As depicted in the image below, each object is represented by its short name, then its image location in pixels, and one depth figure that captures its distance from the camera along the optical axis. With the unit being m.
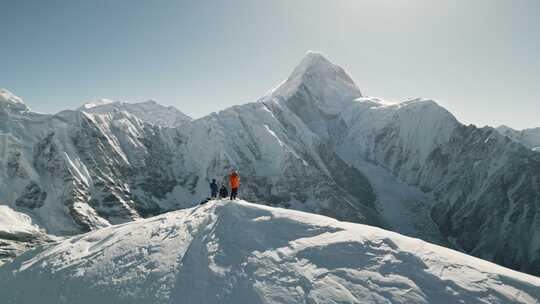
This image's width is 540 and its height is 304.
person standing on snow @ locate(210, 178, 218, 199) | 42.68
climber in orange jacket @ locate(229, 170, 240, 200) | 34.97
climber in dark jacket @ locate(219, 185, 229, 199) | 38.28
